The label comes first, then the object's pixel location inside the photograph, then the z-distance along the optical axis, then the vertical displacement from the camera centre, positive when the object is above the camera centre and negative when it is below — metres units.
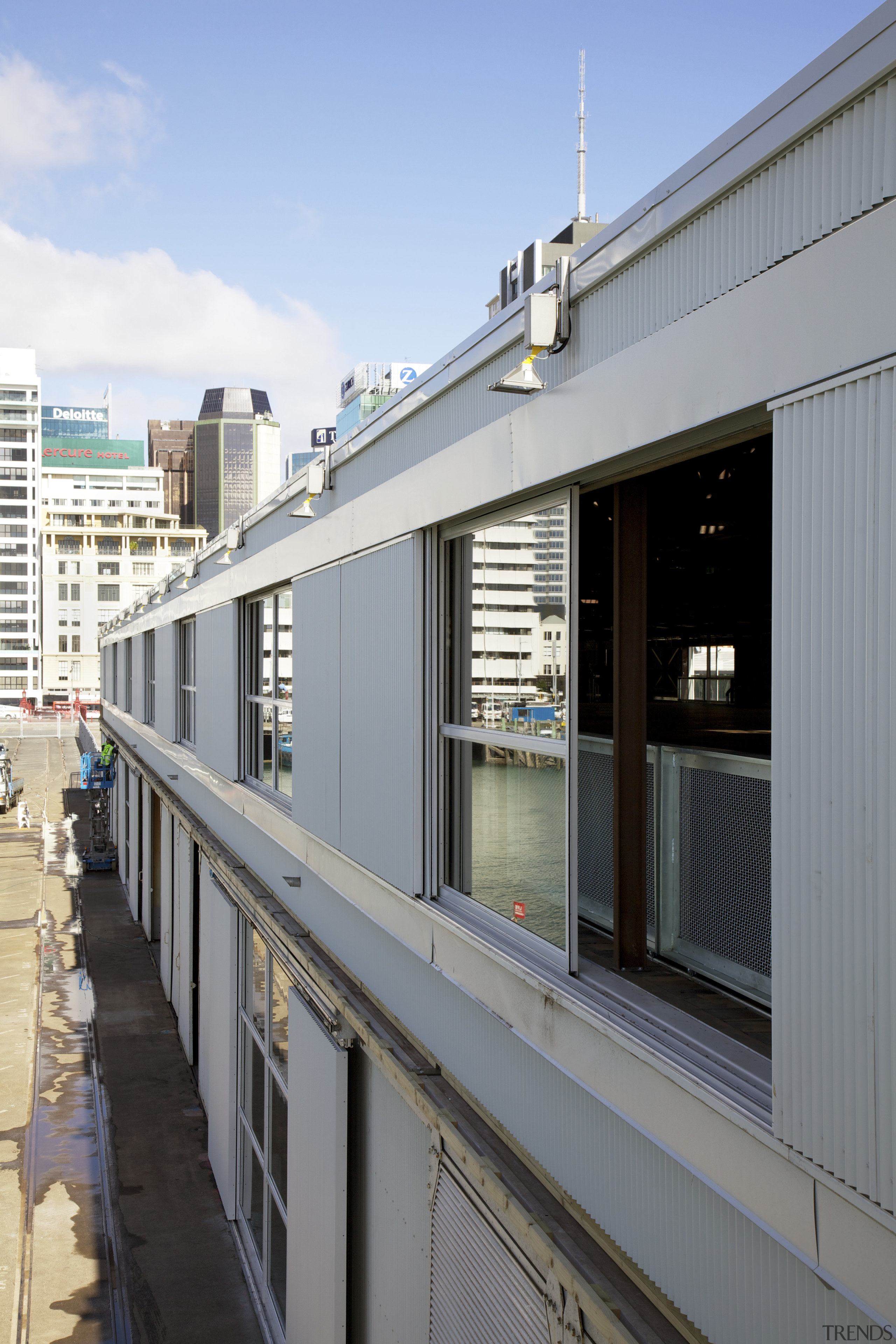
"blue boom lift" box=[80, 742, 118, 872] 27.89 -4.32
